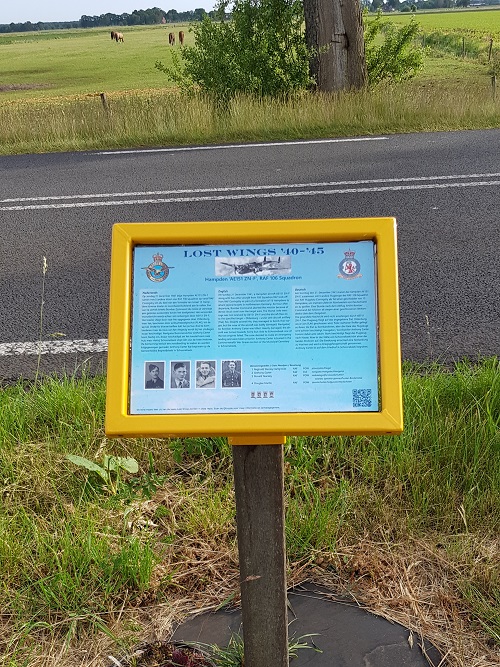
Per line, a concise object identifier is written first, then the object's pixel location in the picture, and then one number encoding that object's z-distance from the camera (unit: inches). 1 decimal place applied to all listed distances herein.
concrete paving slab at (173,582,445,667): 78.3
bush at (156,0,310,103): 428.8
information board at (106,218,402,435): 59.2
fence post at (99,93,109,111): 421.2
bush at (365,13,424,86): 468.4
